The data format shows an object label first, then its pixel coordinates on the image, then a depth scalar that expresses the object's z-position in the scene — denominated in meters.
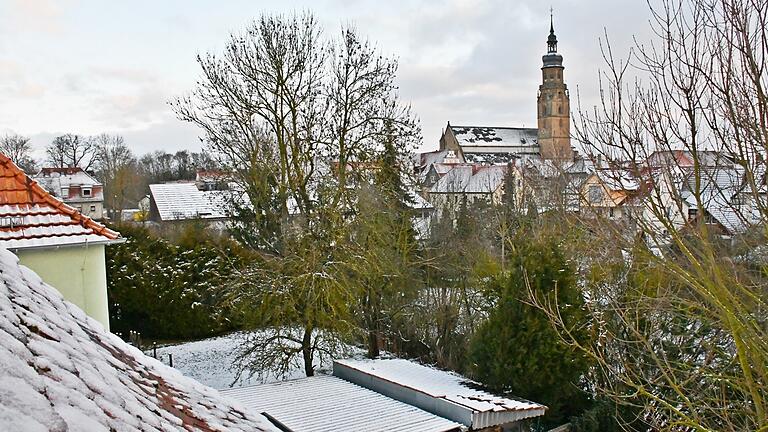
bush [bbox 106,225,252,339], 17.23
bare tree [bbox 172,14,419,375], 13.86
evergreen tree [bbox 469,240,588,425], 10.28
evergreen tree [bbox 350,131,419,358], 13.38
